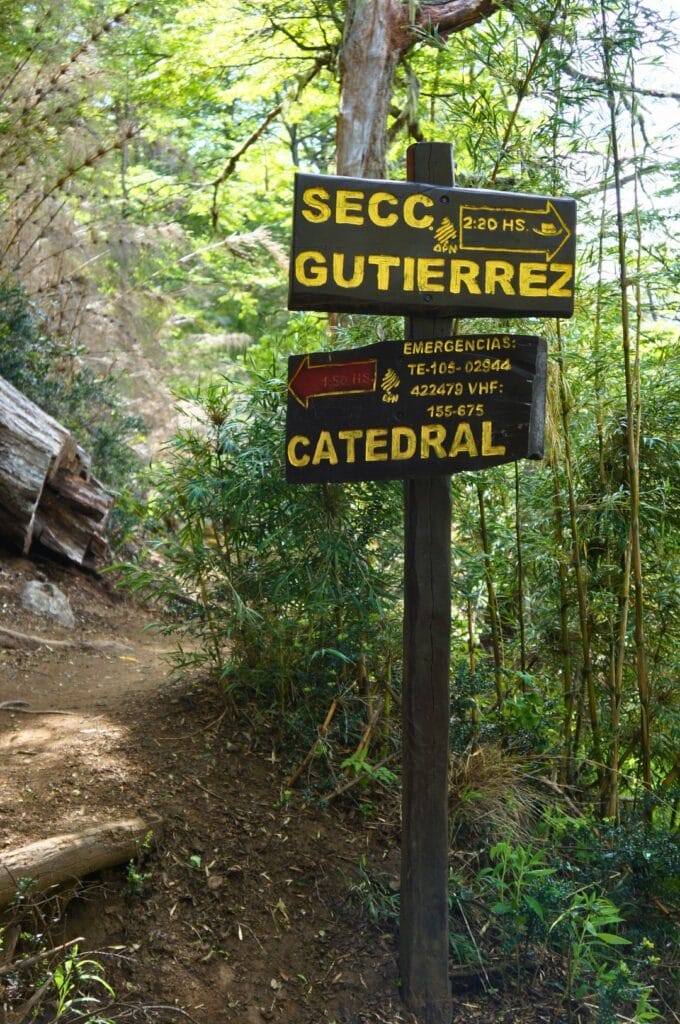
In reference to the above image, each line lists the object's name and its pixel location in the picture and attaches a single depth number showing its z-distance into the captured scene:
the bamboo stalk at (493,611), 4.67
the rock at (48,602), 6.98
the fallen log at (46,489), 6.98
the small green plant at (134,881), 3.37
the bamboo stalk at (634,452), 4.05
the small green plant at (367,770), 3.94
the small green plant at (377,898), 3.64
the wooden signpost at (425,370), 3.09
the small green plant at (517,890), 3.42
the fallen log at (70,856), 3.08
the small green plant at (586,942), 3.28
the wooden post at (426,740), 3.24
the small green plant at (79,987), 2.79
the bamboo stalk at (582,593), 4.27
